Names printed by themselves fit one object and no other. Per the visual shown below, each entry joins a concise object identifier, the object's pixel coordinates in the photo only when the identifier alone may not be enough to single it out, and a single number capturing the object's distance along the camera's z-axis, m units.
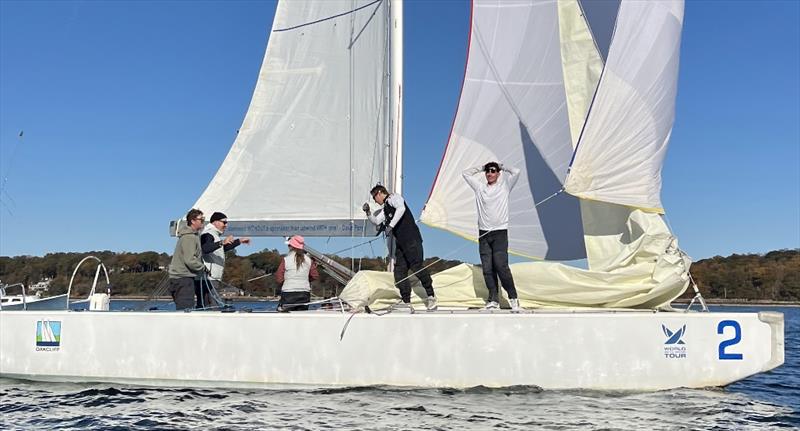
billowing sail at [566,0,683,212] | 7.15
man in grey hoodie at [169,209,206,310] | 7.20
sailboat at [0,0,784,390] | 6.09
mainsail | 8.88
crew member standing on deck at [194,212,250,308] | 7.66
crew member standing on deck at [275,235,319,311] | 7.16
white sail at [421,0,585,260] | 8.40
